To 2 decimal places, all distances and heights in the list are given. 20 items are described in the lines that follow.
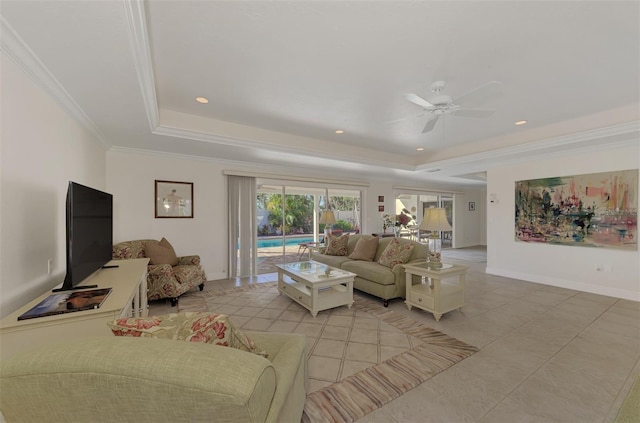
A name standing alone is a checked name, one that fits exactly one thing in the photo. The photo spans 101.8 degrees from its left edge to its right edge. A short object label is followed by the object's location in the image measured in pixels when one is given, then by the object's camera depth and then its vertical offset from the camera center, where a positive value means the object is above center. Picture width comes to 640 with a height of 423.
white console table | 1.32 -0.61
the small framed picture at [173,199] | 4.43 +0.24
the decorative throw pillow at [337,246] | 4.89 -0.64
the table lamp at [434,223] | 3.42 -0.16
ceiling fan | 2.24 +1.02
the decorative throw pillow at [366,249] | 4.33 -0.64
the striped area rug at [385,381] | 1.71 -1.30
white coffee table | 3.22 -1.04
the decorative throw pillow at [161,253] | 3.89 -0.61
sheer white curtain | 5.05 -0.22
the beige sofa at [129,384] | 0.72 -0.48
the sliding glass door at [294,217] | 5.97 -0.12
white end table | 3.06 -1.00
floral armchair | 3.55 -0.88
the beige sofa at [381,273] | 3.54 -0.88
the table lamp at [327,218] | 5.84 -0.13
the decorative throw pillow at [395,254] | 3.72 -0.61
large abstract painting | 3.88 +0.02
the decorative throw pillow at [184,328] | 1.04 -0.48
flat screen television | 1.80 -0.15
